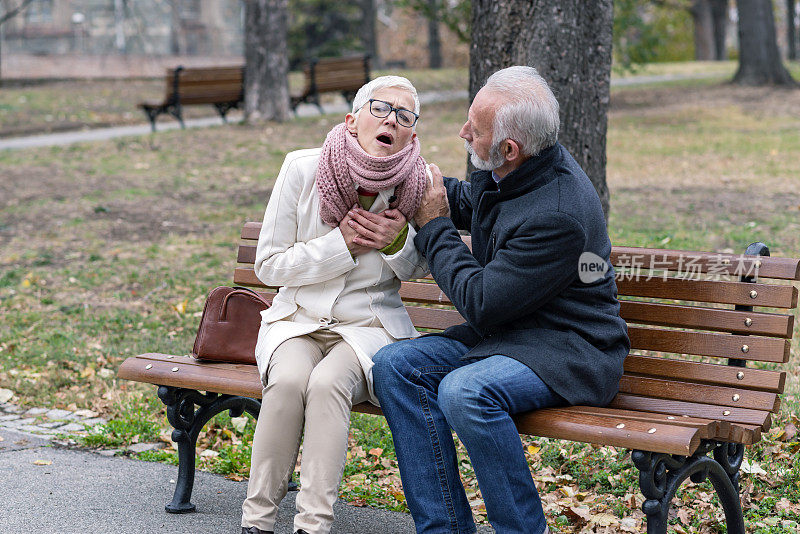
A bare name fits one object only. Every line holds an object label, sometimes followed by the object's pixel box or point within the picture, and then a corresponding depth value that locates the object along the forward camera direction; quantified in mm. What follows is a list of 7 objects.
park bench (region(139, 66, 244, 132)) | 15258
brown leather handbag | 3727
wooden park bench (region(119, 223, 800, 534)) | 2891
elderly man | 2963
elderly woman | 3238
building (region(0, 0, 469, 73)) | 29281
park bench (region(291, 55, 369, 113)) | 16594
